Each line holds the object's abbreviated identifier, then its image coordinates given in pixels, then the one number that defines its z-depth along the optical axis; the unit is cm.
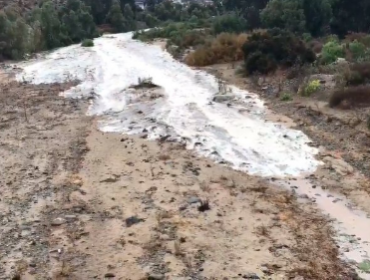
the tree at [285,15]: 3959
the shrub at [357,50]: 2677
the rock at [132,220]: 1167
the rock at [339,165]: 1499
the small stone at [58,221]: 1172
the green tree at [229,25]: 4528
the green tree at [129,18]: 6756
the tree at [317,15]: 4013
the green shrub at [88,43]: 4662
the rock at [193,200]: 1291
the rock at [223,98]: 2280
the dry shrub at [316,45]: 3191
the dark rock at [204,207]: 1247
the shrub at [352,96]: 1981
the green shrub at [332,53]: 2725
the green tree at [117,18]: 6631
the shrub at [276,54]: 2700
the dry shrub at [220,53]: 3206
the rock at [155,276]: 952
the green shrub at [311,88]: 2222
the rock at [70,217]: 1195
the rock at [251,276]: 961
